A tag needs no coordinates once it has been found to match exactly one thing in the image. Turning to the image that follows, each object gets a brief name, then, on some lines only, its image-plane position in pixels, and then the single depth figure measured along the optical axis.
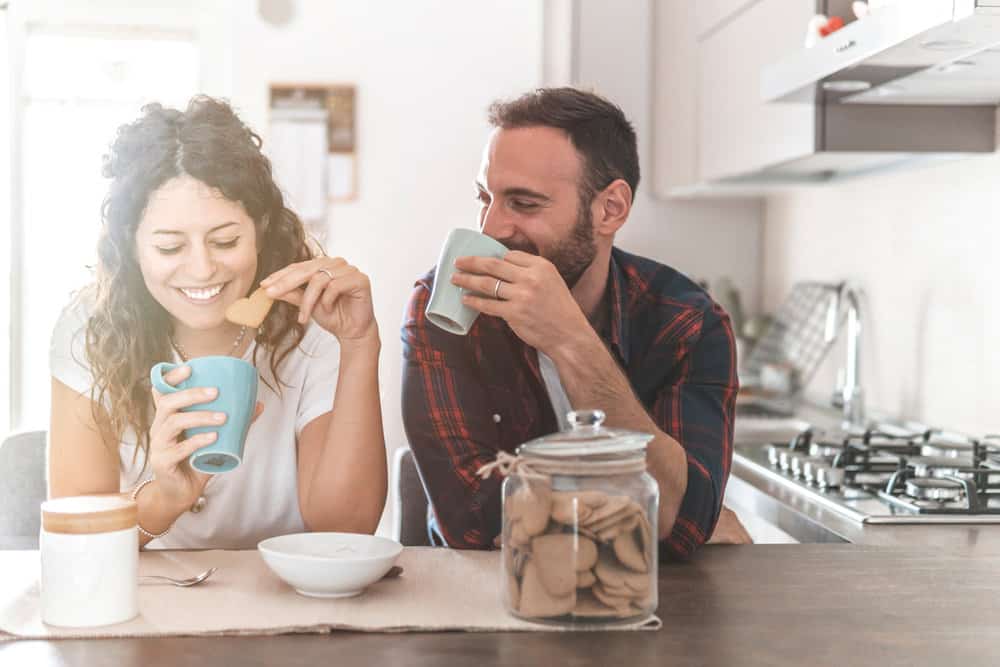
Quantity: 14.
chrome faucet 2.67
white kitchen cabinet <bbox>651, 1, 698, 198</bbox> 3.22
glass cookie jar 0.95
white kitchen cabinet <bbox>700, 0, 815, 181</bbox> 2.39
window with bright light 3.67
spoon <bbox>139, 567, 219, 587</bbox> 1.11
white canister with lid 0.97
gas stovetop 1.71
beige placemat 0.97
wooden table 0.90
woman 1.37
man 1.37
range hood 1.56
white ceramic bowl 1.03
